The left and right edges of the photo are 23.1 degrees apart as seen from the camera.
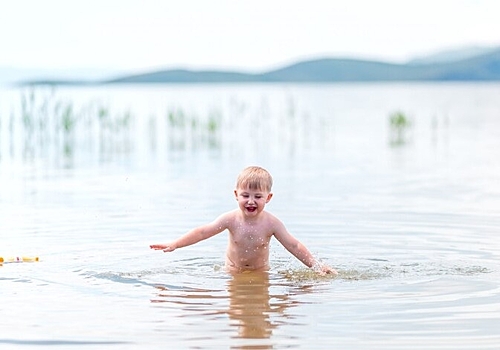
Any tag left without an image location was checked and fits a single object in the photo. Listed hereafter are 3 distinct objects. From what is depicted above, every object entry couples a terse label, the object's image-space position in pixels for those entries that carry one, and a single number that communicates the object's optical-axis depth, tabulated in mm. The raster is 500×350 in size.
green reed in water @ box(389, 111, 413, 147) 28488
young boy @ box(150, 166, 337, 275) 10086
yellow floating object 10922
